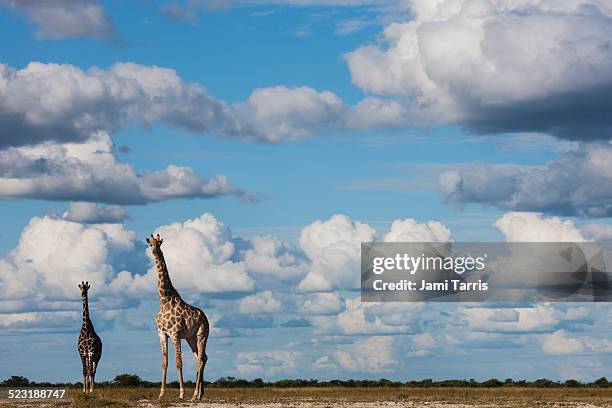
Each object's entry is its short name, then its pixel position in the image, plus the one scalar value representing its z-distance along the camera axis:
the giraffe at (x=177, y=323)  52.34
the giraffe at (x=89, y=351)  56.69
